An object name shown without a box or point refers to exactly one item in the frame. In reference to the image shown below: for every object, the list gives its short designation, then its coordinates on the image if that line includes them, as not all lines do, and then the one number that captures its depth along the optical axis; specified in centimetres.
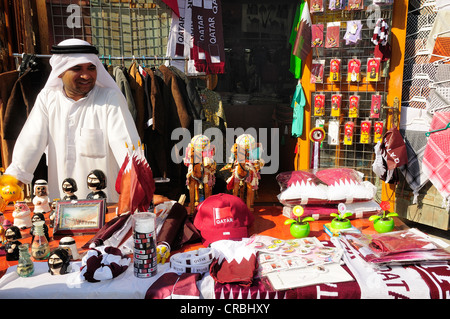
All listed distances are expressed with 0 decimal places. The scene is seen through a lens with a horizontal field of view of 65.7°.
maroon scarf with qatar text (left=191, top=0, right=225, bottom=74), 426
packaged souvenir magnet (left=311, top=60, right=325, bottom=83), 388
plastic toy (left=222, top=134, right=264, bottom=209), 273
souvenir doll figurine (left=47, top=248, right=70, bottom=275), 178
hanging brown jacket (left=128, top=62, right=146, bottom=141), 376
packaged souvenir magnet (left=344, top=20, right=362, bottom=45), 371
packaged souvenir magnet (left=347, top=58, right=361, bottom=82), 378
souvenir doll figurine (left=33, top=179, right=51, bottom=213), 249
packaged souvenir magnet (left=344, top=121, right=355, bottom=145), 392
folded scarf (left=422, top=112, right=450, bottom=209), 287
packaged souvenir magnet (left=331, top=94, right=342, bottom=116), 388
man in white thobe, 286
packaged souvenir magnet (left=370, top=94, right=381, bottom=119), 380
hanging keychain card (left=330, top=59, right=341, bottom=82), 382
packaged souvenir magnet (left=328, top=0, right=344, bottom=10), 371
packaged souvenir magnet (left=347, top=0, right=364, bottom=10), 367
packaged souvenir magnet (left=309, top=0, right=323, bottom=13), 378
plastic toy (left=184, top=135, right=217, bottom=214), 268
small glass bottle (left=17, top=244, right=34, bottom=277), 176
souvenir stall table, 166
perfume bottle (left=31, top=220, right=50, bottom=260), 194
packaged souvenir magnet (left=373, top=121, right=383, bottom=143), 385
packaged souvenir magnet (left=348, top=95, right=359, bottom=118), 385
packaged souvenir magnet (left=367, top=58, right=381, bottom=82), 372
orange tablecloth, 219
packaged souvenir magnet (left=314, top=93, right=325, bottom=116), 394
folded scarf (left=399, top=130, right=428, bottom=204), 354
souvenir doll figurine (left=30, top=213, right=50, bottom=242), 201
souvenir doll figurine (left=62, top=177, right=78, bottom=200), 240
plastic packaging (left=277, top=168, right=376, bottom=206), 267
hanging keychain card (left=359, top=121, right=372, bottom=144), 388
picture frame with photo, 225
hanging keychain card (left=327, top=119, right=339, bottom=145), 397
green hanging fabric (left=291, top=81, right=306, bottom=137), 401
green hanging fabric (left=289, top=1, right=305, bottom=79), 399
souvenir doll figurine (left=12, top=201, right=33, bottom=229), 231
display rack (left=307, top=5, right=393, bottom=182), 379
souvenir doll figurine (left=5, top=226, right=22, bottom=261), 198
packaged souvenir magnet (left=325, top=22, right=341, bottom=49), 376
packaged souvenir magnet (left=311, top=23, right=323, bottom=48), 381
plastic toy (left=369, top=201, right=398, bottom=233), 232
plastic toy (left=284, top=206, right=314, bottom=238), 226
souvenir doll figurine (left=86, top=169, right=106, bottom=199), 241
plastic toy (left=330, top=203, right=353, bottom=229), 233
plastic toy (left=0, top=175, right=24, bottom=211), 237
